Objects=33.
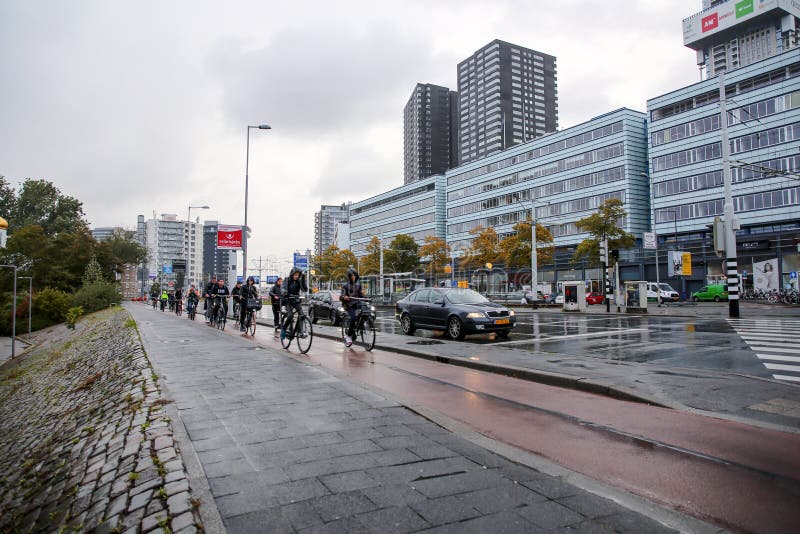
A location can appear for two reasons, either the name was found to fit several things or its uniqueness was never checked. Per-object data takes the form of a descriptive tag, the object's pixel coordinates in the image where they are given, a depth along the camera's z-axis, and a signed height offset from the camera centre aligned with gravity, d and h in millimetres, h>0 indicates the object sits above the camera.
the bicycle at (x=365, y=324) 11148 -861
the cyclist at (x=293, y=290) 11219 -42
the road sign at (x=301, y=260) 50156 +2943
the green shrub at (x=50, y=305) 40156 -1183
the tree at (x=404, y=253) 76750 +5591
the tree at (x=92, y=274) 42219 +1476
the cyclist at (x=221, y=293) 18609 -152
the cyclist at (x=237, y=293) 16772 -147
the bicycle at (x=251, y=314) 15289 -845
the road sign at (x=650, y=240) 40238 +3741
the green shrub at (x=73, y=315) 31044 -1659
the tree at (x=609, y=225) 37781 +4782
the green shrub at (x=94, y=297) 37812 -503
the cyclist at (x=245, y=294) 15735 -174
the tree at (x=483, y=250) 56250 +4340
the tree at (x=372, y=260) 74438 +4293
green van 39562 -795
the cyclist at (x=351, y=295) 11008 -173
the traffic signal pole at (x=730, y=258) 19484 +1044
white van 41156 -782
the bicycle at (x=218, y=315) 18391 -1015
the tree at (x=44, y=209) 61125 +10716
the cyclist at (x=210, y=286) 18906 +128
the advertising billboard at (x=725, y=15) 84250 +49025
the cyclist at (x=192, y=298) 26312 -476
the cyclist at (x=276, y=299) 13391 -297
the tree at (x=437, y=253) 66444 +4689
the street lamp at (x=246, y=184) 26950 +6377
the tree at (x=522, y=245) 48656 +4216
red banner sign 28442 +3093
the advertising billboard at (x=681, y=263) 40688 +1807
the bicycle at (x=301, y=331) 10695 -968
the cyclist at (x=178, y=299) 30850 -610
